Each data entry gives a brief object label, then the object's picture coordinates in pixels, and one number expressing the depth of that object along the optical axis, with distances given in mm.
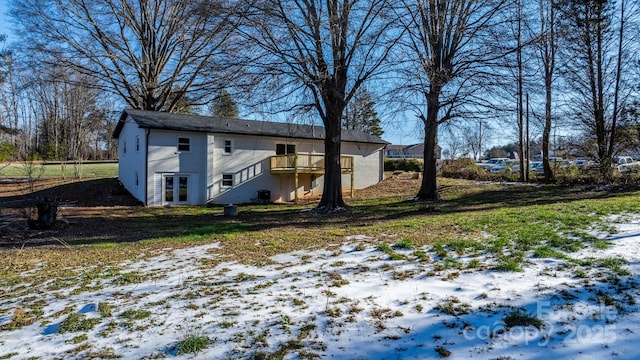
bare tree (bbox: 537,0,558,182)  13532
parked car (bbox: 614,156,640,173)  18016
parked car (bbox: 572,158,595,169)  18644
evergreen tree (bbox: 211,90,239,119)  13383
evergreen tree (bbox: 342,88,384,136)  14109
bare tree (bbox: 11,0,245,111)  22234
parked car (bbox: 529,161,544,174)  29250
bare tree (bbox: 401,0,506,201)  12258
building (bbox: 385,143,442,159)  76625
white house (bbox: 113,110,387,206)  19078
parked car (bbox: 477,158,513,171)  31586
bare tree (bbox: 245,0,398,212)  11469
